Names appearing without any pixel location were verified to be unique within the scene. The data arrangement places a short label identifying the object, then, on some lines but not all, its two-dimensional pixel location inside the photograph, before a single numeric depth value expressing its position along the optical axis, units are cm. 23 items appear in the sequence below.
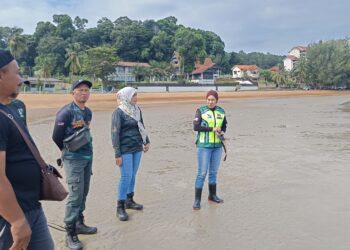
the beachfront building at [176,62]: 8638
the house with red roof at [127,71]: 8025
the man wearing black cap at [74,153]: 413
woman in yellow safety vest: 550
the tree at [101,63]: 6259
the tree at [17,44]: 7075
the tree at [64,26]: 10152
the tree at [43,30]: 9981
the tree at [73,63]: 7225
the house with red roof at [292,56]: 12238
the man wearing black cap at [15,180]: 203
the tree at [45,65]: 7538
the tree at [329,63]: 7781
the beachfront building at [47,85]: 6266
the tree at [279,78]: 8725
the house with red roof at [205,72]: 9319
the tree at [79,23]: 12138
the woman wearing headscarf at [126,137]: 503
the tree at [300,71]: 8224
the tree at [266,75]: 9244
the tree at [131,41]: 9725
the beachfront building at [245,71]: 10247
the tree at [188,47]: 8788
